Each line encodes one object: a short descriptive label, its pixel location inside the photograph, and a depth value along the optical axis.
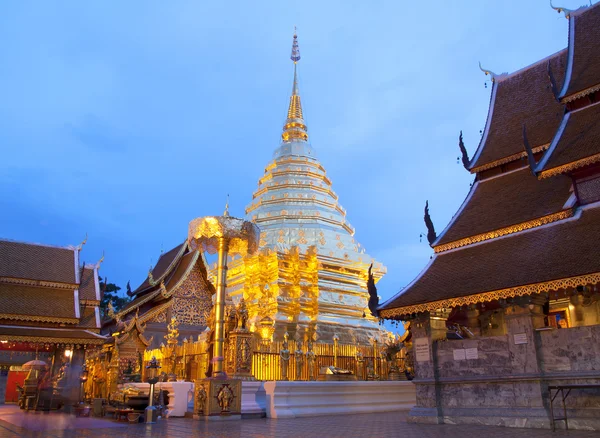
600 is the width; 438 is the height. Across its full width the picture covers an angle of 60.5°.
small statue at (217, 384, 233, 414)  10.36
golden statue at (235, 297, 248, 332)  12.30
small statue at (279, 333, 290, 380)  13.46
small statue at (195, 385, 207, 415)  10.47
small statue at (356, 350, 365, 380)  15.31
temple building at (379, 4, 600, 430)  8.55
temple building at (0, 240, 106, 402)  19.09
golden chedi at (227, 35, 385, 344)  21.98
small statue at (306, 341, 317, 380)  14.14
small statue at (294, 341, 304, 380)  13.93
